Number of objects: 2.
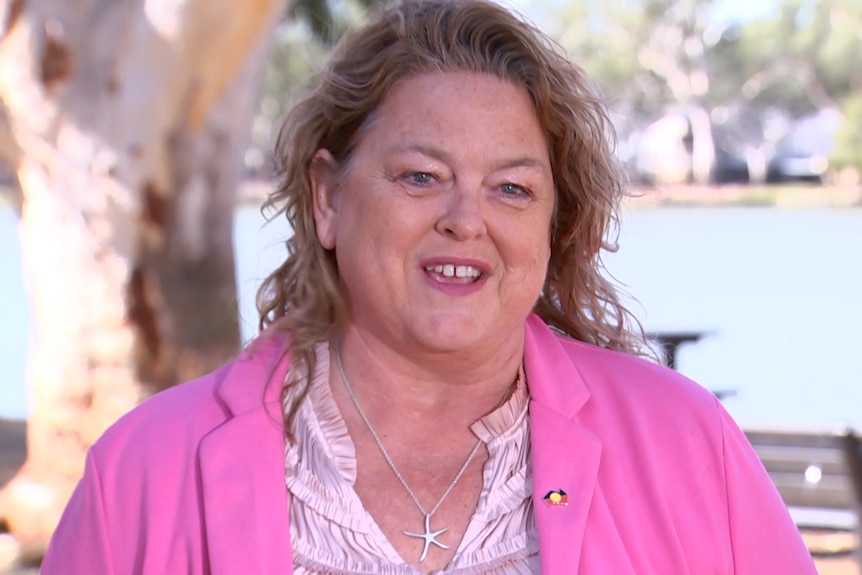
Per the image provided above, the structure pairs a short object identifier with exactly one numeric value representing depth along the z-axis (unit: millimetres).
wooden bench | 12758
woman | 3967
